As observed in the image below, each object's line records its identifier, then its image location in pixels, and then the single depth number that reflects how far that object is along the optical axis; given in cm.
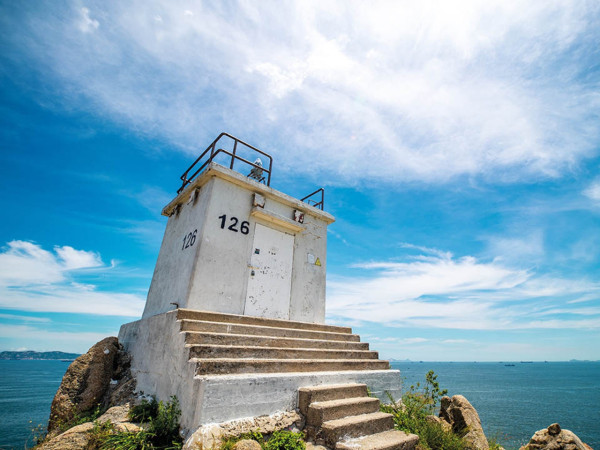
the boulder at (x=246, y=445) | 338
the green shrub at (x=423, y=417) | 467
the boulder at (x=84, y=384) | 616
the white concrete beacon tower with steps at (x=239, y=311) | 437
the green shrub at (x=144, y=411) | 463
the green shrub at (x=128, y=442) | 383
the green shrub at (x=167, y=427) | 397
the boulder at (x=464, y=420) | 538
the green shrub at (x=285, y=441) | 389
